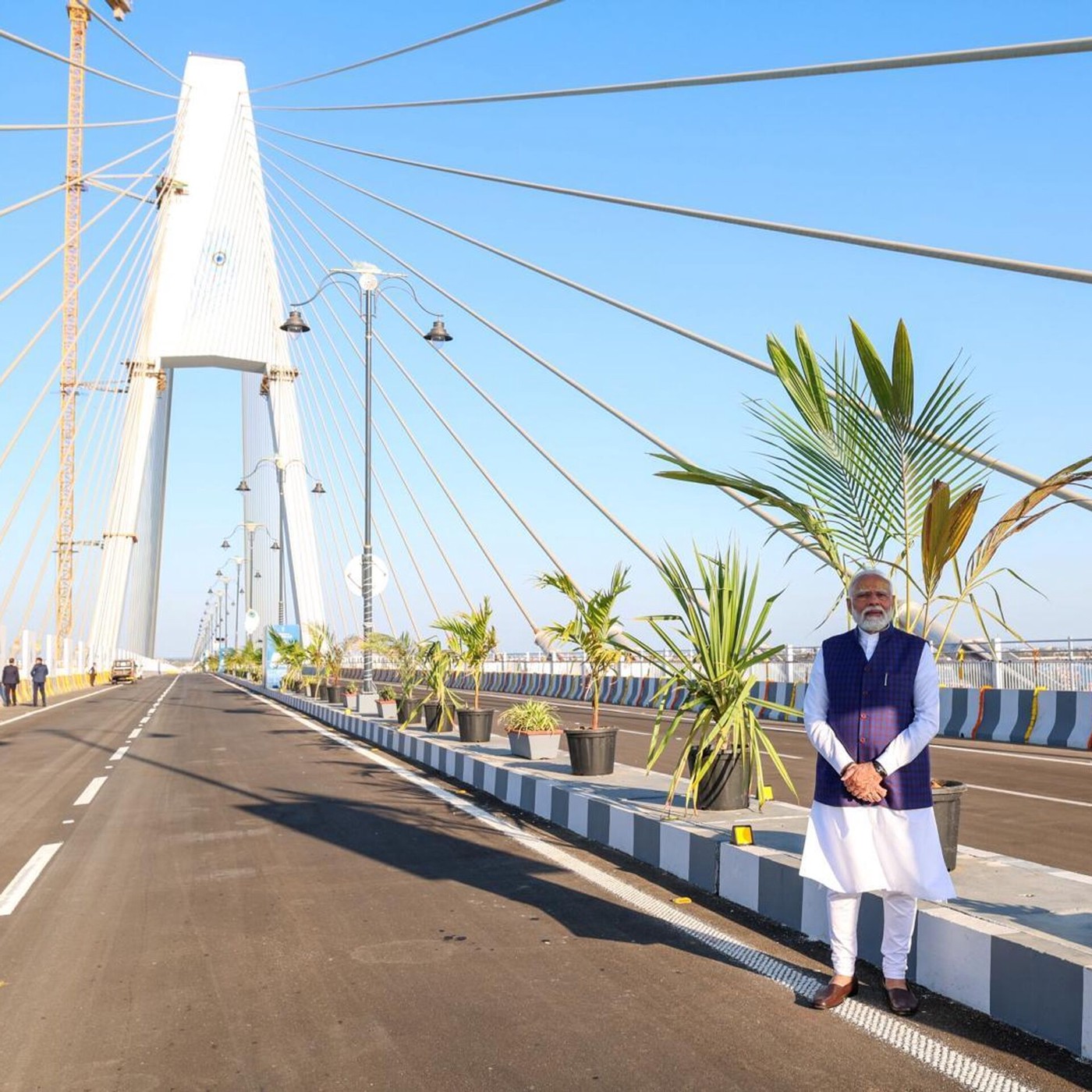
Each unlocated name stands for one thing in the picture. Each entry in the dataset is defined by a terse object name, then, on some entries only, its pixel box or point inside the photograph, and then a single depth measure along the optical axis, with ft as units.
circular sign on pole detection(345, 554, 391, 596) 76.02
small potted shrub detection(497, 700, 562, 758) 43.62
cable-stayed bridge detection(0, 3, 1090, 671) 95.35
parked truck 233.14
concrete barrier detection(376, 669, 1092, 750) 58.29
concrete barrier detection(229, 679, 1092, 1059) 14.20
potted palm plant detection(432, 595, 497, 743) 56.34
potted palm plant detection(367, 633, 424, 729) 64.64
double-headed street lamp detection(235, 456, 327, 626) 128.57
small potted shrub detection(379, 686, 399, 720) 74.06
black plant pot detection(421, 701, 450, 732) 59.93
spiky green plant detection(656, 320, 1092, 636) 21.61
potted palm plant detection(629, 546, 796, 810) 27.02
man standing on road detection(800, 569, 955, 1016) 15.43
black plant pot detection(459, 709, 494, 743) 51.37
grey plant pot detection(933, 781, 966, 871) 19.93
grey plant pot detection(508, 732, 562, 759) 43.51
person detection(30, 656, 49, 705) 128.67
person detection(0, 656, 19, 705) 130.41
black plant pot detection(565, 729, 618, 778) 36.73
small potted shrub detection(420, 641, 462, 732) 58.23
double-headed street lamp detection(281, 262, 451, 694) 75.92
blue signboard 151.94
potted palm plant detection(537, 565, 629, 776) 36.88
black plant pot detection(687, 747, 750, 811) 27.58
